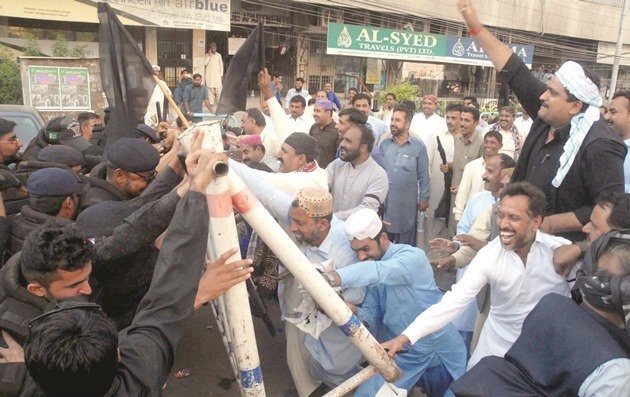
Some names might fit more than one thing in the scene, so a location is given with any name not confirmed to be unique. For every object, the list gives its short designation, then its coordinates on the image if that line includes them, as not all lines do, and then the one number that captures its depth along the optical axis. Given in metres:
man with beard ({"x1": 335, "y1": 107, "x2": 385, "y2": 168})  5.64
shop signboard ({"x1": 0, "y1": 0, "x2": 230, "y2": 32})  14.79
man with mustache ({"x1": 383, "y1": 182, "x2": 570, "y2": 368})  2.63
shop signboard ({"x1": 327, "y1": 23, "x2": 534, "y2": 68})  18.73
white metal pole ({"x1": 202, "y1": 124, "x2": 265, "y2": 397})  1.80
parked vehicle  6.03
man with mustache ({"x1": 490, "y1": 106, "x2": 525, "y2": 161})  7.32
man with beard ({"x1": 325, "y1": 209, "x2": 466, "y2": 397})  3.00
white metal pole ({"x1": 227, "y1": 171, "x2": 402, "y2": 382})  1.87
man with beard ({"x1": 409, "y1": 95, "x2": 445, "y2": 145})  7.80
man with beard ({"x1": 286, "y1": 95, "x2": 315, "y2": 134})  7.92
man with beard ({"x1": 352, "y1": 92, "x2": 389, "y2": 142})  7.69
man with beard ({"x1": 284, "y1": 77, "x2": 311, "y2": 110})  13.98
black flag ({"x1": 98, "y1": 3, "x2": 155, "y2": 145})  2.71
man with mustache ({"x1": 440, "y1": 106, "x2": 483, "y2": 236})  6.26
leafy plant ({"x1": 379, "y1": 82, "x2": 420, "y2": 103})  13.52
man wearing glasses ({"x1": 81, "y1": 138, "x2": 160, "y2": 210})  3.06
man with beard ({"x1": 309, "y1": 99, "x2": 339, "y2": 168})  6.67
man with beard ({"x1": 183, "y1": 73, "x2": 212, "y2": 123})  14.26
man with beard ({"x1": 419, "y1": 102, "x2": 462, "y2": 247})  6.46
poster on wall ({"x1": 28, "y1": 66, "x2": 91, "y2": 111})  9.66
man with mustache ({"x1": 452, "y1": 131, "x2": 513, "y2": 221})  5.21
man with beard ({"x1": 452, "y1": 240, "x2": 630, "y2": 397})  1.80
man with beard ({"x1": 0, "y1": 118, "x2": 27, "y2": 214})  3.76
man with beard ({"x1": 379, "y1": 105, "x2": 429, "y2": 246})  5.61
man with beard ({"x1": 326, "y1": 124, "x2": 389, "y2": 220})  4.60
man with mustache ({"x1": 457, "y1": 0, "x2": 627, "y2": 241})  2.71
